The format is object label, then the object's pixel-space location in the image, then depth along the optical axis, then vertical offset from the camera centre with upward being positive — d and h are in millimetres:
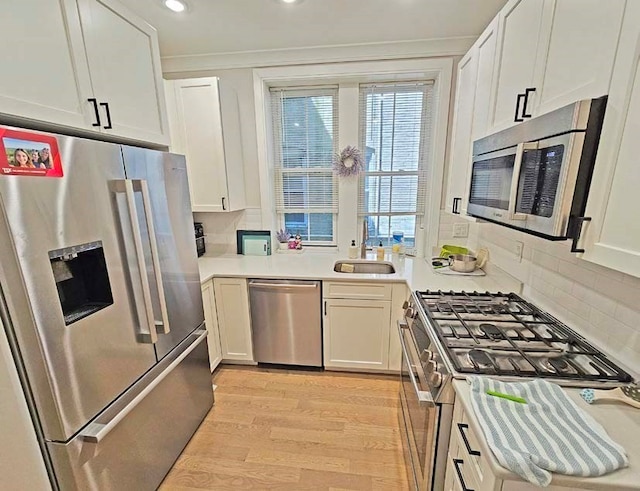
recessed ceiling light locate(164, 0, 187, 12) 1733 +1031
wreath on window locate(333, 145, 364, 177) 2732 +180
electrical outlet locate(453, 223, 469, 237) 2604 -414
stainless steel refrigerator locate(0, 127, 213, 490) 944 -447
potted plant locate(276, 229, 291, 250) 2965 -551
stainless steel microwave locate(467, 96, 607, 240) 907 +34
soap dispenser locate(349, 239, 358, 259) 2736 -629
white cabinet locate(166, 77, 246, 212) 2355 +359
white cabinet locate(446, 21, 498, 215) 1675 +433
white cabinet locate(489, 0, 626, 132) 880 +443
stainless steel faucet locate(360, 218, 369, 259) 2691 -540
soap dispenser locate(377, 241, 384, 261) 2679 -634
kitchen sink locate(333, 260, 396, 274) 2561 -728
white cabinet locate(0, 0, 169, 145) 1005 +473
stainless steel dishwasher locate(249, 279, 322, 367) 2320 -1088
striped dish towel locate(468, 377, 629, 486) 706 -657
